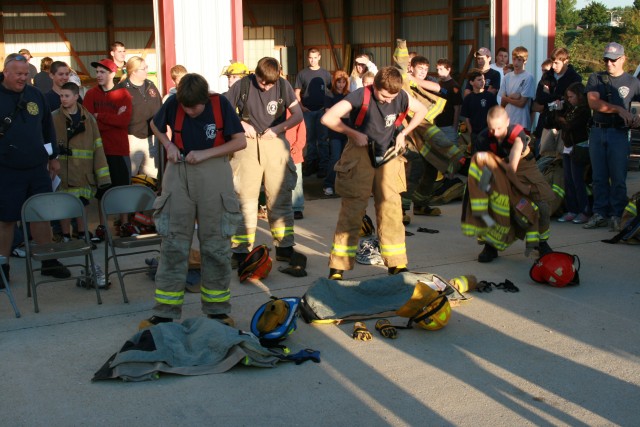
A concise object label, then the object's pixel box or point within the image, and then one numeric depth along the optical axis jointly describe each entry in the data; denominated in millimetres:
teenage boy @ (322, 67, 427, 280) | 6996
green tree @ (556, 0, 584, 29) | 47956
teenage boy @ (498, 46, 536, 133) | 12047
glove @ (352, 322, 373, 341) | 5855
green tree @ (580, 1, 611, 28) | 44031
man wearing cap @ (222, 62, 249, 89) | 8609
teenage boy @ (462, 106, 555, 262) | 7742
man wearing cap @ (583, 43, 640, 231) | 9148
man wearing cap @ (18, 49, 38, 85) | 12878
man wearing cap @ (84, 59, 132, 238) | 9352
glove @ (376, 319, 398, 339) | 5906
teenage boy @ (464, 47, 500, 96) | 12719
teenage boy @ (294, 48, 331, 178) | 13062
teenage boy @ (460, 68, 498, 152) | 11797
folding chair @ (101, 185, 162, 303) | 7066
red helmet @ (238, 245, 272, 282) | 7297
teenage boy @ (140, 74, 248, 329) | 5996
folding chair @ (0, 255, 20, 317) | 6410
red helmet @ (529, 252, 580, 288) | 7055
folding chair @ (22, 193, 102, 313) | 6777
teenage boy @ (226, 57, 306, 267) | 7730
